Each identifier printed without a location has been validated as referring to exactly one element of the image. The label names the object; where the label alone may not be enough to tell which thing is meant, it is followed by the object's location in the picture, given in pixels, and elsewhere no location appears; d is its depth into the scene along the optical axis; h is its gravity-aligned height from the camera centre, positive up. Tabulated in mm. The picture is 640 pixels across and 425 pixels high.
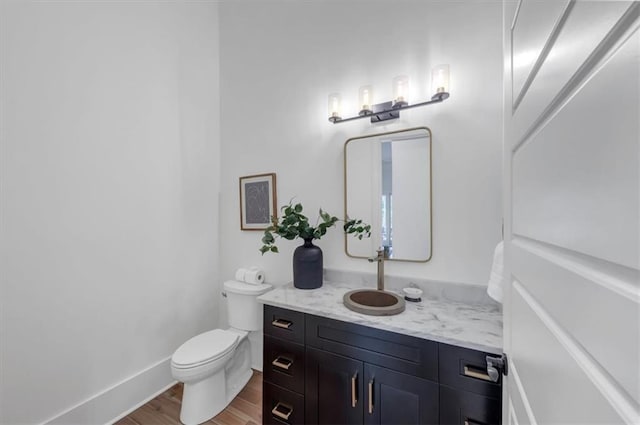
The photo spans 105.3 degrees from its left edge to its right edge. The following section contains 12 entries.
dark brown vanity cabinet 952 -765
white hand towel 1041 -303
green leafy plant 1585 -121
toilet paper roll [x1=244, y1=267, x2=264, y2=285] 1924 -526
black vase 1600 -383
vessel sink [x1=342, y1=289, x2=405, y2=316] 1194 -500
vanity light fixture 1332 +664
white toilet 1510 -966
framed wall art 2035 +83
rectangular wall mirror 1475 +113
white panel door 262 -9
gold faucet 1438 -343
